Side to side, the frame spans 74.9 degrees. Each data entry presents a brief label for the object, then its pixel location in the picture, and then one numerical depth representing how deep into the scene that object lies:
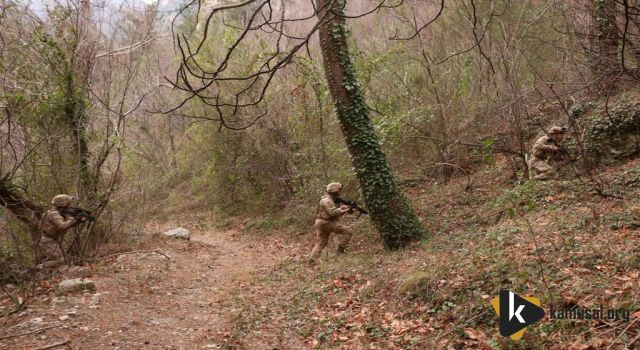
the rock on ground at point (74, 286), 6.95
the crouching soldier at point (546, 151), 8.91
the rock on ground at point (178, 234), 12.79
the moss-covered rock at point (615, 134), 8.88
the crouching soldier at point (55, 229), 8.20
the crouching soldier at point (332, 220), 9.48
